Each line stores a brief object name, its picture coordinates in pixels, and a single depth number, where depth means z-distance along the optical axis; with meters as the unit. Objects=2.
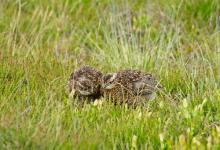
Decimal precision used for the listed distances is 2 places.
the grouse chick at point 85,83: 11.37
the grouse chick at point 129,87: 11.45
